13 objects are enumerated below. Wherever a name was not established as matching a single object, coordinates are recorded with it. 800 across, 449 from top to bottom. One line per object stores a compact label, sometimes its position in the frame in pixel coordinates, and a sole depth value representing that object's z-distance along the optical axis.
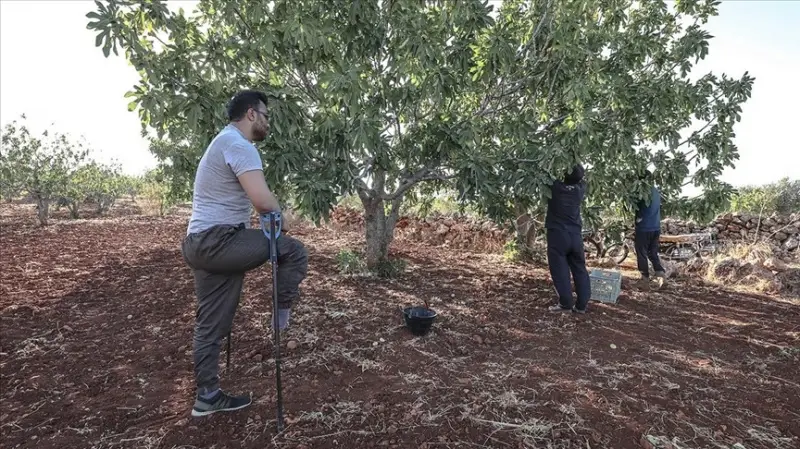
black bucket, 3.40
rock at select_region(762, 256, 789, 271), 5.99
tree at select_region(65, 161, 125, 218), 12.40
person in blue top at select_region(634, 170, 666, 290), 5.39
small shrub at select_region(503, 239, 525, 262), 6.79
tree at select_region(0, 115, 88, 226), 10.55
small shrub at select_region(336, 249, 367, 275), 5.47
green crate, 4.56
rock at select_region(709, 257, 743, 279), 6.05
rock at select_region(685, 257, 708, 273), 6.54
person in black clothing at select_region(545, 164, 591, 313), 4.13
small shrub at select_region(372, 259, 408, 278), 5.45
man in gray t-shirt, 2.17
